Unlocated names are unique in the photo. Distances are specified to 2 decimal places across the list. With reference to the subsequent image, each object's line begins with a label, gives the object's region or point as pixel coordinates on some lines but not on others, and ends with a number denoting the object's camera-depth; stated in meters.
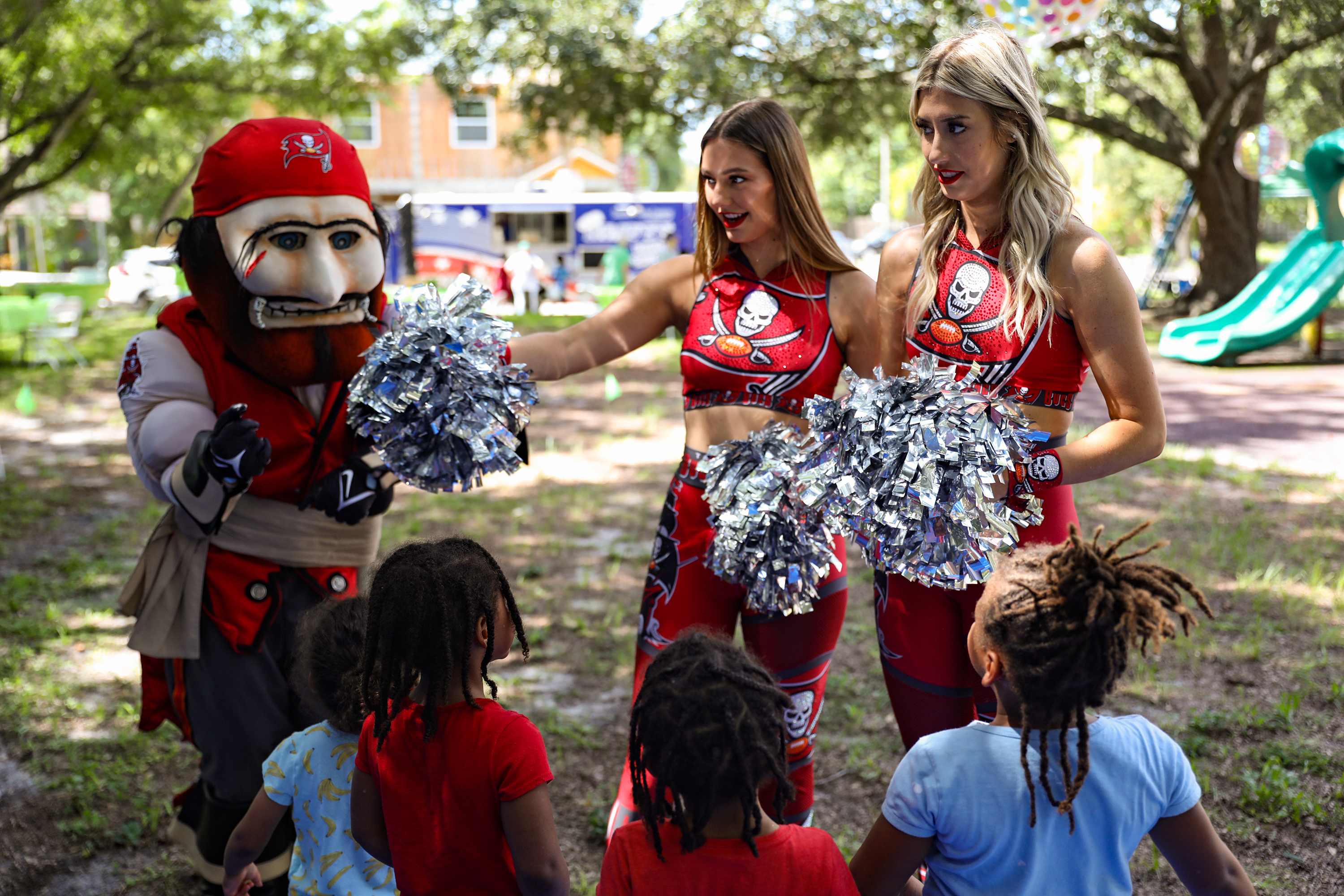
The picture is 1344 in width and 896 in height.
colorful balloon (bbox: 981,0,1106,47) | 6.07
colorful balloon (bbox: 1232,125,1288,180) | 13.70
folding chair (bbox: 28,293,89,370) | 12.75
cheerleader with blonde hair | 2.06
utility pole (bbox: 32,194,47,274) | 34.67
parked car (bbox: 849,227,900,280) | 24.30
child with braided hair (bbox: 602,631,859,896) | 1.47
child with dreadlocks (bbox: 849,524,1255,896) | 1.58
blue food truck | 21.77
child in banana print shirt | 1.99
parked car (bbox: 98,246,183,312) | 20.23
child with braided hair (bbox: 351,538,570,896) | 1.73
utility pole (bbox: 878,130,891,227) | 40.31
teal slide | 11.59
